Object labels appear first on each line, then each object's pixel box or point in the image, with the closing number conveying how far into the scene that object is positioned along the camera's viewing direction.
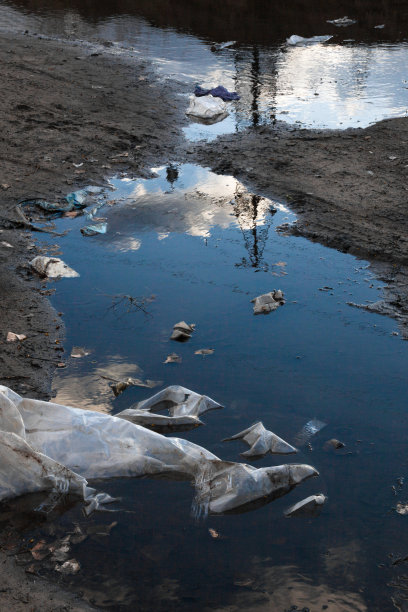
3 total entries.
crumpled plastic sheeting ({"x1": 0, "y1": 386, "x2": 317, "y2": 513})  2.89
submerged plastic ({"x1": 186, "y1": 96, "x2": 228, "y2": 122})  7.98
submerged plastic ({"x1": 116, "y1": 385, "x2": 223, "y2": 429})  3.40
